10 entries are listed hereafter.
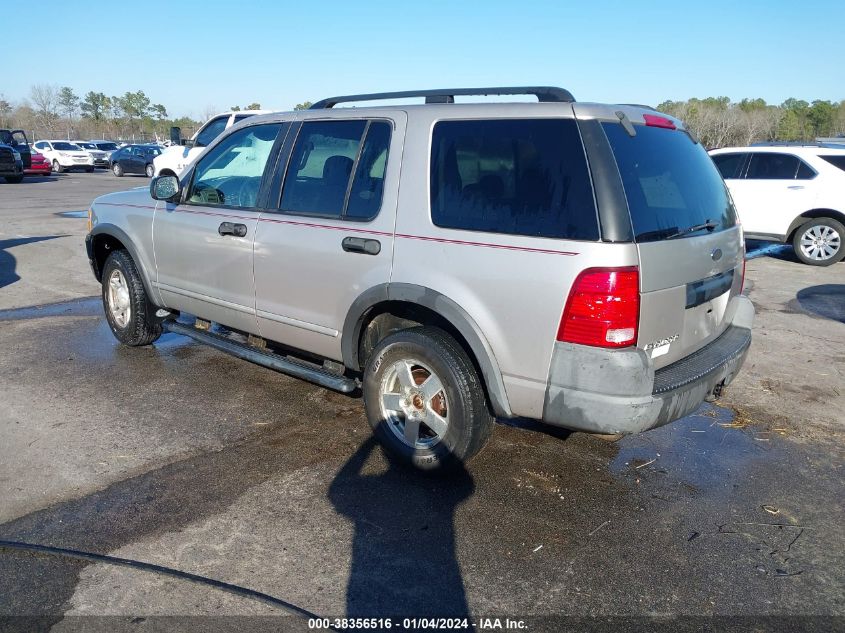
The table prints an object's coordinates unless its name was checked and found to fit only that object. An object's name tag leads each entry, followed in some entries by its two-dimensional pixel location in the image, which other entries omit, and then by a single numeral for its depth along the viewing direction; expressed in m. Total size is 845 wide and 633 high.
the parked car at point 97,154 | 36.16
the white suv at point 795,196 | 10.58
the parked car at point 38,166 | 29.33
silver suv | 3.22
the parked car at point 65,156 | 34.16
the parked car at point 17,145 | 27.98
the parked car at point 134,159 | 31.19
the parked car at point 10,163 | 24.97
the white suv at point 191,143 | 15.42
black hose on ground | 2.81
